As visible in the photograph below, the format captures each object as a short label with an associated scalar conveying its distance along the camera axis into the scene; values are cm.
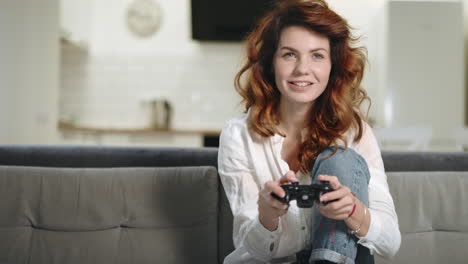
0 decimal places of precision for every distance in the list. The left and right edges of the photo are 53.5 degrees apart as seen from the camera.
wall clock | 497
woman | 106
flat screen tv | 477
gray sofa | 146
